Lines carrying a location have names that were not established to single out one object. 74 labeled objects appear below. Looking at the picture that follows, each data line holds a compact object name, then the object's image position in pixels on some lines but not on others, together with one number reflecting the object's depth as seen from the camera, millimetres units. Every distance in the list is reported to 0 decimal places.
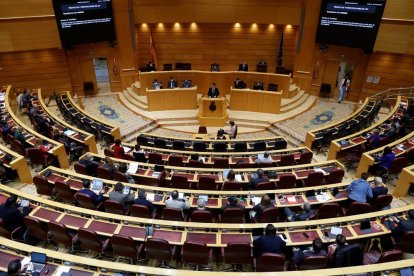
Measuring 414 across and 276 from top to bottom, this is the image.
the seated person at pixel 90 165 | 9344
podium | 15117
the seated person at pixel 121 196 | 7703
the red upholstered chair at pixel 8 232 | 6819
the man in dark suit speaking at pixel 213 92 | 15848
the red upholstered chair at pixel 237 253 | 6199
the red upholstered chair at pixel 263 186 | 8469
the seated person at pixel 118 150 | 10336
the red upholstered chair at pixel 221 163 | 10156
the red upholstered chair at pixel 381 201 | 7742
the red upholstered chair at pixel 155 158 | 10242
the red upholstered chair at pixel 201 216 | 7098
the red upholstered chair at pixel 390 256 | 5863
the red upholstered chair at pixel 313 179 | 8922
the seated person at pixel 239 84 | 16614
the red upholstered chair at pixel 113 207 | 7453
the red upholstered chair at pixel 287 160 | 10297
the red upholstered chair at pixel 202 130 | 13711
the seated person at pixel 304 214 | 7243
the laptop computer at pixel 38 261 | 5680
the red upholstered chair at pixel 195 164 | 10133
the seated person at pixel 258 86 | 16453
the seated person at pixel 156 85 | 16419
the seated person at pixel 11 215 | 6840
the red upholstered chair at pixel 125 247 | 6332
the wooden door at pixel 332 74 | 17750
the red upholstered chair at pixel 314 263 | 5949
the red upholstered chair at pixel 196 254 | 6176
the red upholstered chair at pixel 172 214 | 7270
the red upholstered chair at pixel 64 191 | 8148
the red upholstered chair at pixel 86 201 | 7727
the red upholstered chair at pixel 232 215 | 7270
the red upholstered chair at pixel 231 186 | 8612
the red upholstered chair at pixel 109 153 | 10578
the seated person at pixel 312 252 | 6039
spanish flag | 18609
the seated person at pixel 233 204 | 7317
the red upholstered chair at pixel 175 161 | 10148
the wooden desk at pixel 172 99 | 16141
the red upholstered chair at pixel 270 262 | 5898
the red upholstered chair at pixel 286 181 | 8820
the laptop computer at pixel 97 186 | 8297
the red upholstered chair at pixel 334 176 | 9148
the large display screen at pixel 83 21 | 15633
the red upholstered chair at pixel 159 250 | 6246
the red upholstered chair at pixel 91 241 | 6461
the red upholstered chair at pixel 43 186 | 8438
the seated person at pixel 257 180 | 8570
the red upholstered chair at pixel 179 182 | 8734
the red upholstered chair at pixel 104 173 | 9047
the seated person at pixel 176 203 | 7520
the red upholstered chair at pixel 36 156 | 10188
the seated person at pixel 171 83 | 16531
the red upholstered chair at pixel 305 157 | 10512
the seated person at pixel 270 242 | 6152
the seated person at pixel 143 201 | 7586
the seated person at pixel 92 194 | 7844
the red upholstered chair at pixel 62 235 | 6559
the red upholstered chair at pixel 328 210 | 7500
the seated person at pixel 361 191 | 7816
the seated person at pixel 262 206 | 7426
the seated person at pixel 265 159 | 10039
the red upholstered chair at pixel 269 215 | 7371
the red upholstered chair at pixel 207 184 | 8723
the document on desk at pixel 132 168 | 9211
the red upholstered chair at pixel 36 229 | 6748
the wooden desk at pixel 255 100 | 15964
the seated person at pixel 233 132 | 13375
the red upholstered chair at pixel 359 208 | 7465
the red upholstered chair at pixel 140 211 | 7357
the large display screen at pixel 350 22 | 15148
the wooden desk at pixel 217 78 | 16844
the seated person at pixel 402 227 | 6527
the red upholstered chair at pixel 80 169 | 9234
